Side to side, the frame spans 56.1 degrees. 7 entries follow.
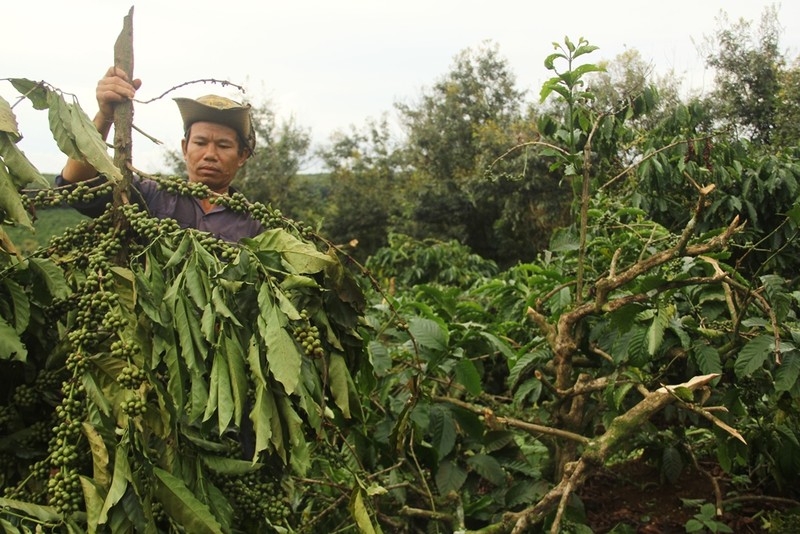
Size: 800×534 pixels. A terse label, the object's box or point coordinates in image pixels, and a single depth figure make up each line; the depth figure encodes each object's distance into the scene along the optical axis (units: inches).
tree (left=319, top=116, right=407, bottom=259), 844.0
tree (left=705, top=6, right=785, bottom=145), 499.2
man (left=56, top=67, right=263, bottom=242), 103.2
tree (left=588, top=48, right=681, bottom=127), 520.4
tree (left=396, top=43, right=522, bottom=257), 719.7
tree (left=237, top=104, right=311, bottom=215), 836.0
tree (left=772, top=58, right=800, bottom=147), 448.8
